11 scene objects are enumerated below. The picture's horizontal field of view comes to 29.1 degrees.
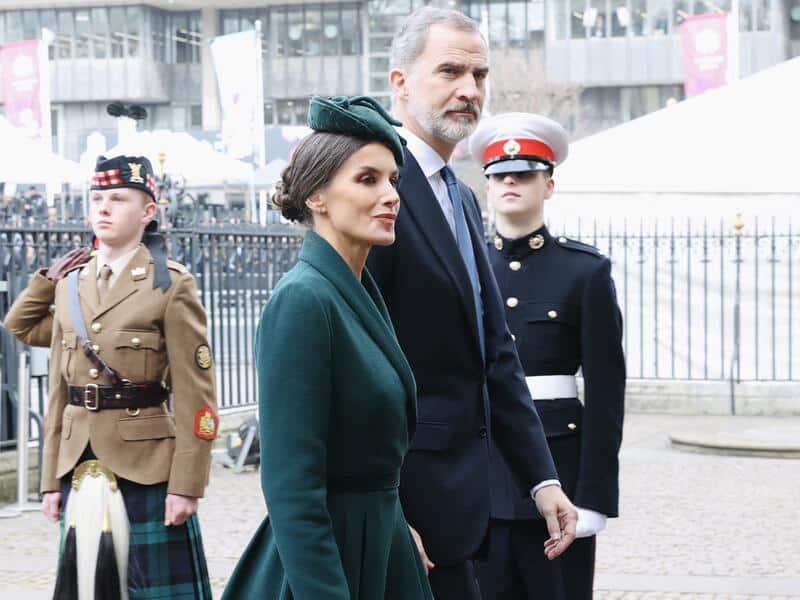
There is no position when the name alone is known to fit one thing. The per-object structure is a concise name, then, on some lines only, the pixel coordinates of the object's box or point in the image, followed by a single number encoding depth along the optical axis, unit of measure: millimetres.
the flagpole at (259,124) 32984
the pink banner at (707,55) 30688
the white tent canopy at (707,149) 13172
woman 2732
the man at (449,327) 3396
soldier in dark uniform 4348
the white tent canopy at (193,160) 29812
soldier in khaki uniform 4879
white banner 32750
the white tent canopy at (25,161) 19719
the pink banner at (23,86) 32656
